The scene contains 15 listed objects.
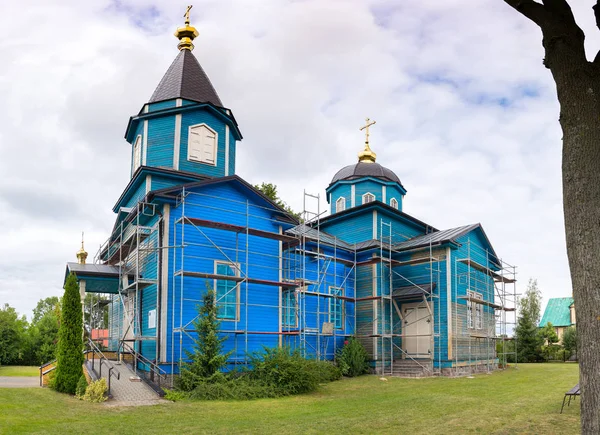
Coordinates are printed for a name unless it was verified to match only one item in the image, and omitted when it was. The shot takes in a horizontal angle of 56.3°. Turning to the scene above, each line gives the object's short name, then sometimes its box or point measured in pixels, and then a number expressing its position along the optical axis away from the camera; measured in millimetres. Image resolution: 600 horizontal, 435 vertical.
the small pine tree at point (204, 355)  13836
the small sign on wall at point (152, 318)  15887
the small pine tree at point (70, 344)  13712
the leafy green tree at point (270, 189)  33406
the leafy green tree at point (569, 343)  33469
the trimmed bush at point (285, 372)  14312
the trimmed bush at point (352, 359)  19469
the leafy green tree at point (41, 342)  32188
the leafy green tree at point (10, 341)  29953
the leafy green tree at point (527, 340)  30875
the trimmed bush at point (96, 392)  12477
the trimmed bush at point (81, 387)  12905
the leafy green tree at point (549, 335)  35750
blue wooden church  15773
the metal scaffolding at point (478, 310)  21091
